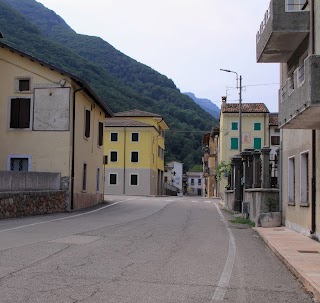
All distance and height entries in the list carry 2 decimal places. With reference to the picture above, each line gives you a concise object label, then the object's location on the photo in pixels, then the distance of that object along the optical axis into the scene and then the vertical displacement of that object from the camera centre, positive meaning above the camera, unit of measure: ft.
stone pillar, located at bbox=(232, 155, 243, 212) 86.58 -0.02
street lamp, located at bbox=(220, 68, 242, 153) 119.63 +24.38
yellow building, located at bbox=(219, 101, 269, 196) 199.82 +21.92
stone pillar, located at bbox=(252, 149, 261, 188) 69.36 +1.68
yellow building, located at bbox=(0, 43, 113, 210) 85.86 +11.16
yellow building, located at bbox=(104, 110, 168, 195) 200.64 +10.97
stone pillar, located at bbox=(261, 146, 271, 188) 62.95 +1.66
